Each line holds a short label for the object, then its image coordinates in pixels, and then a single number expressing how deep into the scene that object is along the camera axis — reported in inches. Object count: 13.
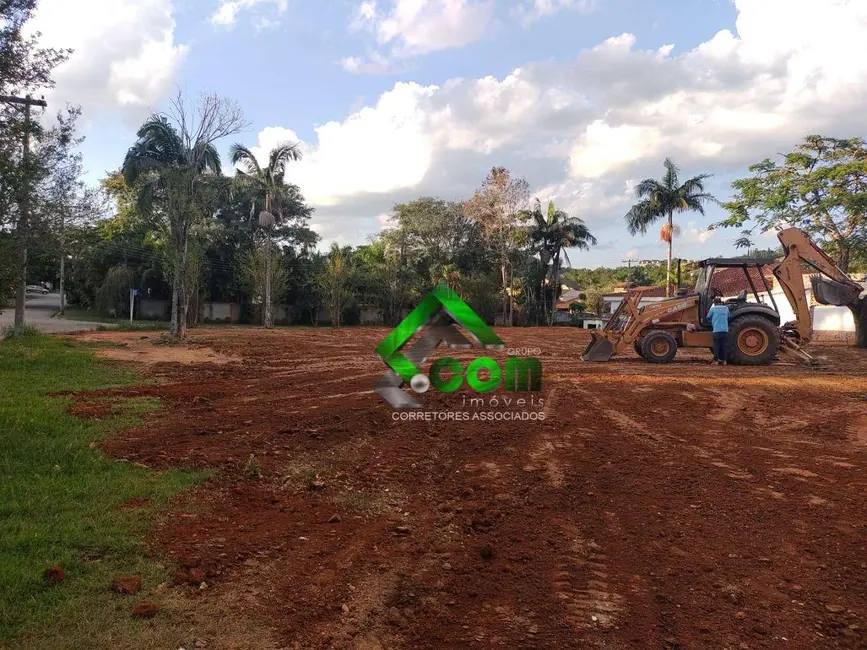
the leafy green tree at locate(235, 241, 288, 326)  1454.2
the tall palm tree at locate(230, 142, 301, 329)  1338.6
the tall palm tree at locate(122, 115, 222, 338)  812.6
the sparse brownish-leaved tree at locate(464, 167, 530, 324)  1605.6
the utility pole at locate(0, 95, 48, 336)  382.0
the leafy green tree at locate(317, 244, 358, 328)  1504.7
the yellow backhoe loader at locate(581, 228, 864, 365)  570.3
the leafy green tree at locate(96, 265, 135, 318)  1492.4
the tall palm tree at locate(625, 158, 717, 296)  1413.6
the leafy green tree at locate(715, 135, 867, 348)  822.5
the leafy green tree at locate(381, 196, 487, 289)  1740.9
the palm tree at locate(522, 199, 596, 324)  1609.3
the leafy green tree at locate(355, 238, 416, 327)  1681.8
